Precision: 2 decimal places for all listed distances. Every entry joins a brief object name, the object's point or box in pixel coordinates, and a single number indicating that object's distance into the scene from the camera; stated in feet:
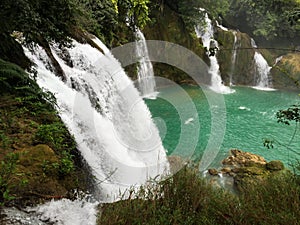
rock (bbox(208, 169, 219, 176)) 22.72
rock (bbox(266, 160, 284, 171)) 22.64
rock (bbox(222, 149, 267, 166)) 24.21
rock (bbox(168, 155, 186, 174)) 20.58
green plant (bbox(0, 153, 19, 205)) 6.90
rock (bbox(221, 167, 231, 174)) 23.18
